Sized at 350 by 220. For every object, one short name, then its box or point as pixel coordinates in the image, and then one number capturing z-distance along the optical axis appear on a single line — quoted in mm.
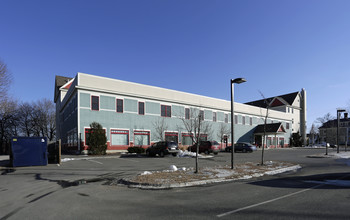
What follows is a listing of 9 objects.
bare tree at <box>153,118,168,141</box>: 33469
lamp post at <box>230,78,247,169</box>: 13208
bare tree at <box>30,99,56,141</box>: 55906
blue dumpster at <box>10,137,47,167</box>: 15266
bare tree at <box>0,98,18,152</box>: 45562
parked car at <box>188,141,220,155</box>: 28505
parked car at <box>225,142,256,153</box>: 35700
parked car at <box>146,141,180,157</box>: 23828
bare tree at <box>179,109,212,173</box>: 37281
